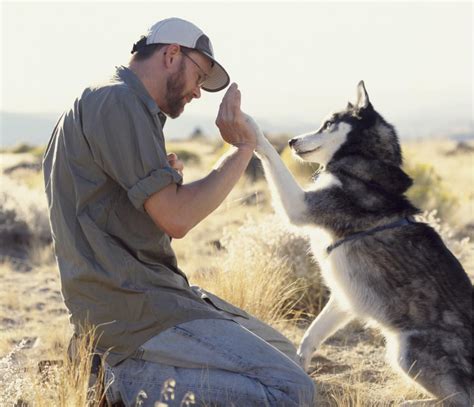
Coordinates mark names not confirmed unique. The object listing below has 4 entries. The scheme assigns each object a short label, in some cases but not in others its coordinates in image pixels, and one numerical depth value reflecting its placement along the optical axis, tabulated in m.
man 3.36
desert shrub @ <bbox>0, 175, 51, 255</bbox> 9.98
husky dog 4.57
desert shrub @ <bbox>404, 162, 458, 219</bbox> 12.48
